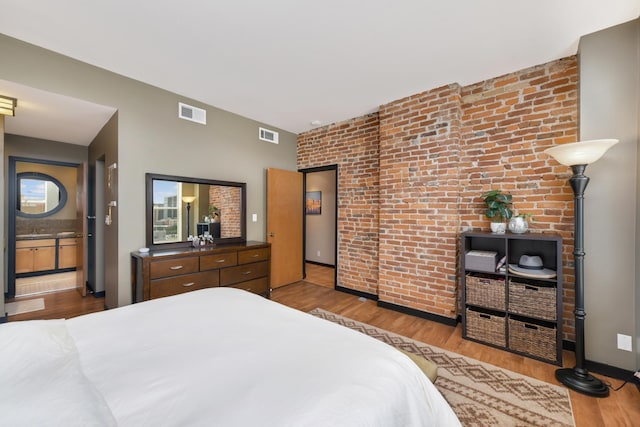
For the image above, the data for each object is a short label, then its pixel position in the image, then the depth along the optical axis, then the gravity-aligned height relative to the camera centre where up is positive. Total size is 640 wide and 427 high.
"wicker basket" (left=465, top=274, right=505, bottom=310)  2.55 -0.78
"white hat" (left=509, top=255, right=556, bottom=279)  2.38 -0.52
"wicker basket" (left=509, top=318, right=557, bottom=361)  2.30 -1.14
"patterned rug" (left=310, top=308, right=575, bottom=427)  1.68 -1.31
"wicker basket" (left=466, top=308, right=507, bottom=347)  2.54 -1.14
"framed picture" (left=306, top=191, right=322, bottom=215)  6.41 +0.24
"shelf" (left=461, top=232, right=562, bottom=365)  2.30 -0.86
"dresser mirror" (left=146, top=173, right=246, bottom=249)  3.17 +0.03
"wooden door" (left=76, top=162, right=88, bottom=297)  4.01 -0.08
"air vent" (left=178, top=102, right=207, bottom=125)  3.40 +1.32
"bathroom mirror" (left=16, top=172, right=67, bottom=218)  5.19 +0.35
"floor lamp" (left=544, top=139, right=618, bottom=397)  1.93 -0.27
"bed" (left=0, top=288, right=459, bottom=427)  0.75 -0.59
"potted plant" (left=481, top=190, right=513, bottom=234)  2.66 +0.06
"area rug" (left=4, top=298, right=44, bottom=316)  3.38 -1.27
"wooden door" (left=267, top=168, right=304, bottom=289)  4.46 -0.20
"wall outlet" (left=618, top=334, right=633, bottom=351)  2.05 -1.01
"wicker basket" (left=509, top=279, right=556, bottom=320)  2.31 -0.79
